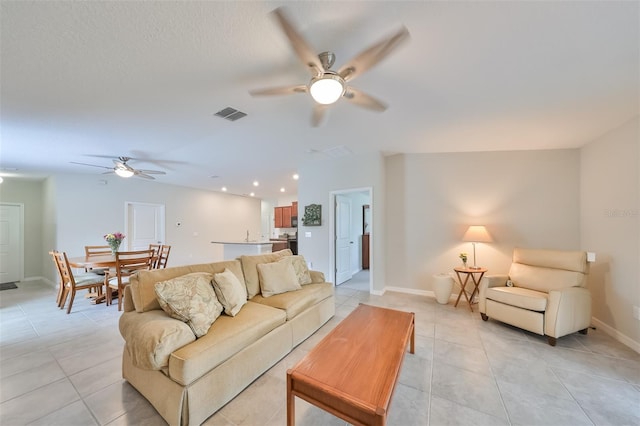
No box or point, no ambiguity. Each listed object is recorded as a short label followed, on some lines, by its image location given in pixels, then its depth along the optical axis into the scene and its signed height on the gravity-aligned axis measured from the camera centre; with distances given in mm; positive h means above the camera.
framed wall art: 5066 -17
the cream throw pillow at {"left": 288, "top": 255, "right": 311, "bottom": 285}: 3252 -780
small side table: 3646 -1078
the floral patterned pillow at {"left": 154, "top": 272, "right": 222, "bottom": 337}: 1834 -707
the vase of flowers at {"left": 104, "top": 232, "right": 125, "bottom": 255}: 4207 -496
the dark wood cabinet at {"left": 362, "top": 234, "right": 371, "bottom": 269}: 6836 -1071
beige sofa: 1546 -1013
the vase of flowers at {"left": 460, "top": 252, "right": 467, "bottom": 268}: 3863 -730
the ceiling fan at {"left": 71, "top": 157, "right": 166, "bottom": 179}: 4129 +801
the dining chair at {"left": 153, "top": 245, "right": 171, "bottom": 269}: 4438 -825
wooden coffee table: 1267 -1000
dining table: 3744 -801
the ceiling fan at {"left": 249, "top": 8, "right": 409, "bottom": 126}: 1362 +1003
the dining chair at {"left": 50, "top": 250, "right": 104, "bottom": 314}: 3676 -1100
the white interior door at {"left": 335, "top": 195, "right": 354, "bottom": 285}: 5133 -570
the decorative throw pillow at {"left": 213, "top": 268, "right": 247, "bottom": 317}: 2199 -743
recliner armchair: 2604 -970
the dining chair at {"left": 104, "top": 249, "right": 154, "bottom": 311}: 3736 -917
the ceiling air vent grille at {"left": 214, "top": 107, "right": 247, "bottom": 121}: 2803 +1231
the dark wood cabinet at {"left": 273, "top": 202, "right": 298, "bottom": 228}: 8195 -30
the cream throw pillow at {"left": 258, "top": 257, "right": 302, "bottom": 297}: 2797 -781
